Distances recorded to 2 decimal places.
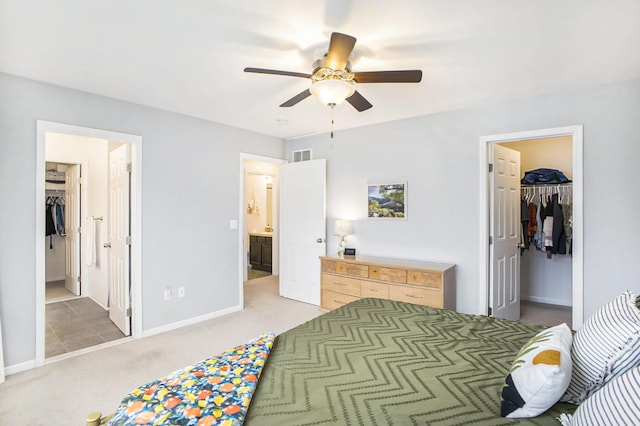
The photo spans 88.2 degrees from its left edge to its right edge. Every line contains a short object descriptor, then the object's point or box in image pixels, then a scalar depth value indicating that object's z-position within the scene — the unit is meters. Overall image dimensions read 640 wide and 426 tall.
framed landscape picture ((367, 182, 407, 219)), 4.11
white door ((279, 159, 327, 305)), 4.71
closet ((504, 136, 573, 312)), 4.53
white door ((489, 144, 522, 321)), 3.57
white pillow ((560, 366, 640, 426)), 0.87
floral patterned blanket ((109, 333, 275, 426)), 1.08
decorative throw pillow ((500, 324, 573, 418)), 1.09
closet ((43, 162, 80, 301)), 5.29
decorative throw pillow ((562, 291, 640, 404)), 1.11
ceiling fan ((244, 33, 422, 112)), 2.07
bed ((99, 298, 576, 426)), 1.12
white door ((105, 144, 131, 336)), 3.57
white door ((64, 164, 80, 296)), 5.24
